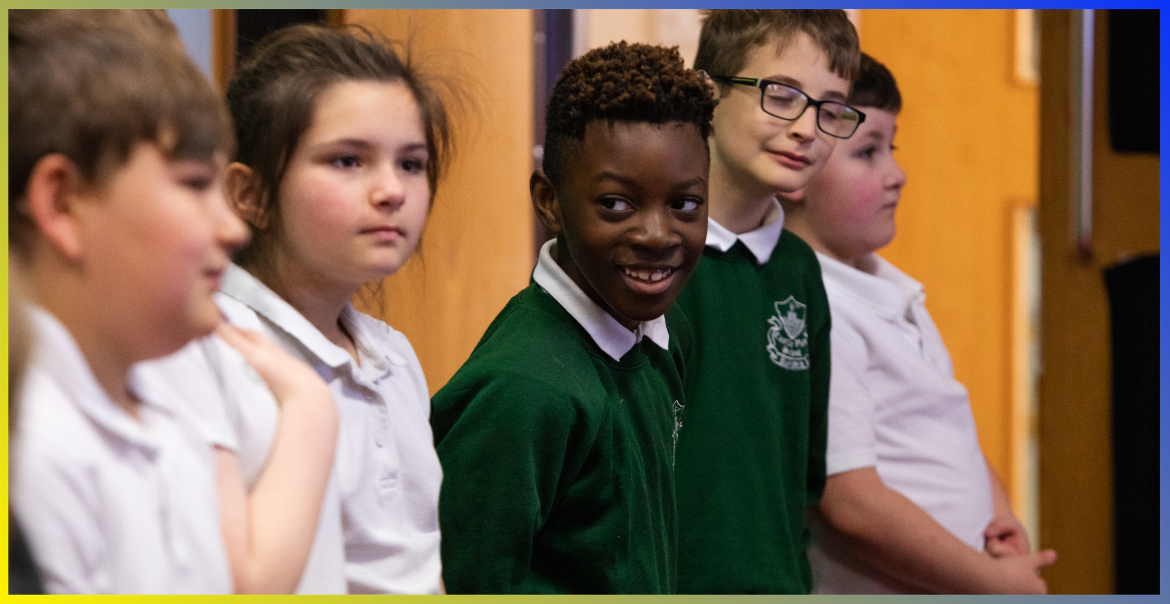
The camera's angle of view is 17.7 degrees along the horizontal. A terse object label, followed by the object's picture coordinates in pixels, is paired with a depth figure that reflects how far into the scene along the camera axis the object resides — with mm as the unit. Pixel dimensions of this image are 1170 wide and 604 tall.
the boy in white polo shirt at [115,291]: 2390
